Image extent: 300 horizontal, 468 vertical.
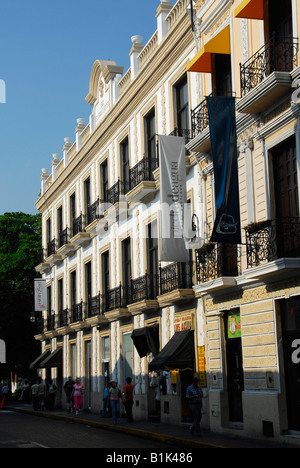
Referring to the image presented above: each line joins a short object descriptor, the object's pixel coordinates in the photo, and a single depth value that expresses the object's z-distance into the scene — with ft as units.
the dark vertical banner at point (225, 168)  53.06
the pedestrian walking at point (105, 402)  88.53
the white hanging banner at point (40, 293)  127.73
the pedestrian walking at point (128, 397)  78.89
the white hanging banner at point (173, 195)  65.82
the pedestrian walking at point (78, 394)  96.99
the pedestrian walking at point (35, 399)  112.41
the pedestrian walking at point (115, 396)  80.84
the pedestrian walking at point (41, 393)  112.57
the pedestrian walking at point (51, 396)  113.39
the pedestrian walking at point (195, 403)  57.67
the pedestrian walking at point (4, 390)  144.65
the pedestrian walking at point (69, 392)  104.37
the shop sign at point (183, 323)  69.26
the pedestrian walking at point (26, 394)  147.27
